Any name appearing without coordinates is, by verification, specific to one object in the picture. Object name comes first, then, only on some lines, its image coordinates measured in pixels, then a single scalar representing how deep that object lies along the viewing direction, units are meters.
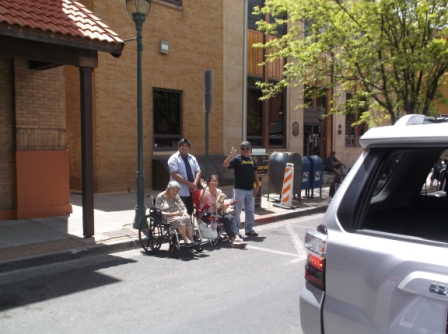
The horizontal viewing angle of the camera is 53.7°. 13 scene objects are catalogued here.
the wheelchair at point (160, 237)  6.77
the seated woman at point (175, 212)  6.86
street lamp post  7.91
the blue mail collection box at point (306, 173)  12.32
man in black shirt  8.16
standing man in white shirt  7.70
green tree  12.16
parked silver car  1.99
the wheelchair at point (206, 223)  7.31
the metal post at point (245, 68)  16.05
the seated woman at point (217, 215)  7.49
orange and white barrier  11.23
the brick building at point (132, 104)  8.65
